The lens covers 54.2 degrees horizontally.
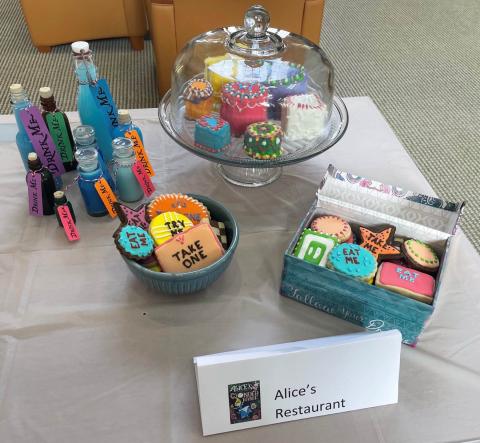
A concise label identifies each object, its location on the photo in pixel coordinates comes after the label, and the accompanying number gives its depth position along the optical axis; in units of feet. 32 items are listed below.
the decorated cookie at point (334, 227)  2.62
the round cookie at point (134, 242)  2.36
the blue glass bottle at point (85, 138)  2.91
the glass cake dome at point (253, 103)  2.99
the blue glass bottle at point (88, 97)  2.90
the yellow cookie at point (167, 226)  2.49
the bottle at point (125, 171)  2.95
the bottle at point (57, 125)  3.03
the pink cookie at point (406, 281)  2.27
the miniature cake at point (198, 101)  3.28
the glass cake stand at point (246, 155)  2.94
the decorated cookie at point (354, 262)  2.33
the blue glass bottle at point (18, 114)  2.90
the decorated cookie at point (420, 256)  2.48
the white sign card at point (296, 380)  2.01
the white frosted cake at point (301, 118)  3.13
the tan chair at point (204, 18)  5.69
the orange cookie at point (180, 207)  2.68
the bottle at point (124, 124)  3.11
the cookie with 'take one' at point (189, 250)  2.39
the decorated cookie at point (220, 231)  2.60
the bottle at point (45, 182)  2.83
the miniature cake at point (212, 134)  2.97
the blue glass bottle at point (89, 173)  2.86
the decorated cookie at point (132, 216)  2.60
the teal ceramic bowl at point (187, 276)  2.34
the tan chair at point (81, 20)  7.23
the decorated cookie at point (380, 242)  2.52
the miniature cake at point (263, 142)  2.94
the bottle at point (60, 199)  2.79
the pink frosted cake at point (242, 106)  3.15
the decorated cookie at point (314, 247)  2.45
